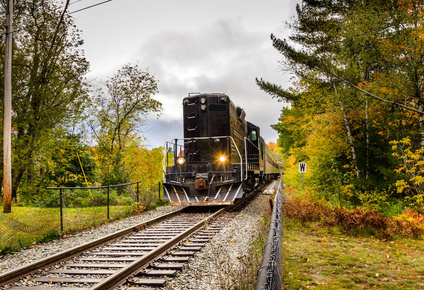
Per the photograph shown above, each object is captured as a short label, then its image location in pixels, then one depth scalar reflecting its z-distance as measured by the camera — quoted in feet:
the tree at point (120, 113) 63.16
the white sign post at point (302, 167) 50.80
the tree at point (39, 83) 46.96
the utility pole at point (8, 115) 35.14
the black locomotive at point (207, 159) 36.76
